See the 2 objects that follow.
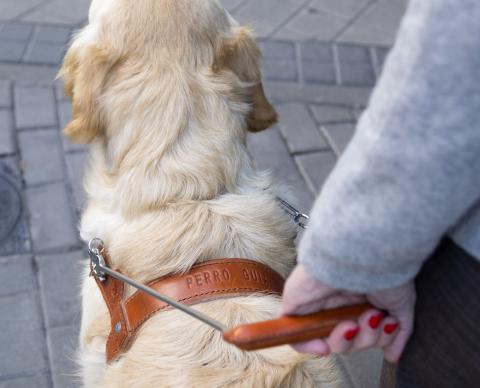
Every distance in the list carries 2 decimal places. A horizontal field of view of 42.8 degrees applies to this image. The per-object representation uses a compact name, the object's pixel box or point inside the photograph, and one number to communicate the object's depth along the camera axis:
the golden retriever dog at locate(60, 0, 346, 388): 1.63
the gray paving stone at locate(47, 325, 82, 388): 2.65
